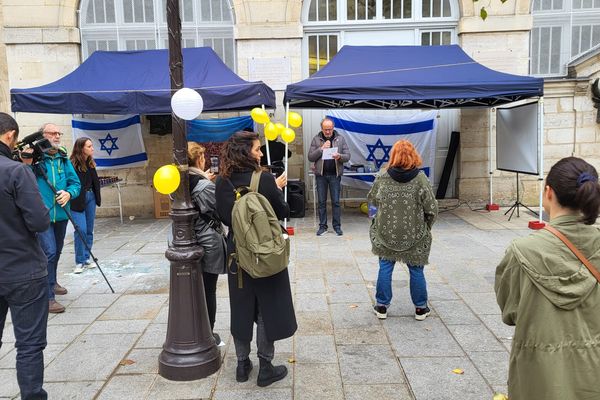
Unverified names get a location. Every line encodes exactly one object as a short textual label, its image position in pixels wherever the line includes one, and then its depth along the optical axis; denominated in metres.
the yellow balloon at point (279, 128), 7.36
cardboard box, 10.62
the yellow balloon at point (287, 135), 7.49
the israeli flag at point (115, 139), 10.18
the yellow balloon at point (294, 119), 7.58
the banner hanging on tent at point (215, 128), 9.88
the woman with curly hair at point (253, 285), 3.35
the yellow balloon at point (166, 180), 3.37
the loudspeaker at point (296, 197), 9.77
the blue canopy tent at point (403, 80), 7.98
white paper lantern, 3.45
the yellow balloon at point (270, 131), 6.87
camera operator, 2.91
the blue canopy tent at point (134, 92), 8.27
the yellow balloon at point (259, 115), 6.66
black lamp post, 3.61
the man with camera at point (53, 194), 5.10
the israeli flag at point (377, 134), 10.52
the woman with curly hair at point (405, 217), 4.41
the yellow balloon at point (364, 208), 10.75
